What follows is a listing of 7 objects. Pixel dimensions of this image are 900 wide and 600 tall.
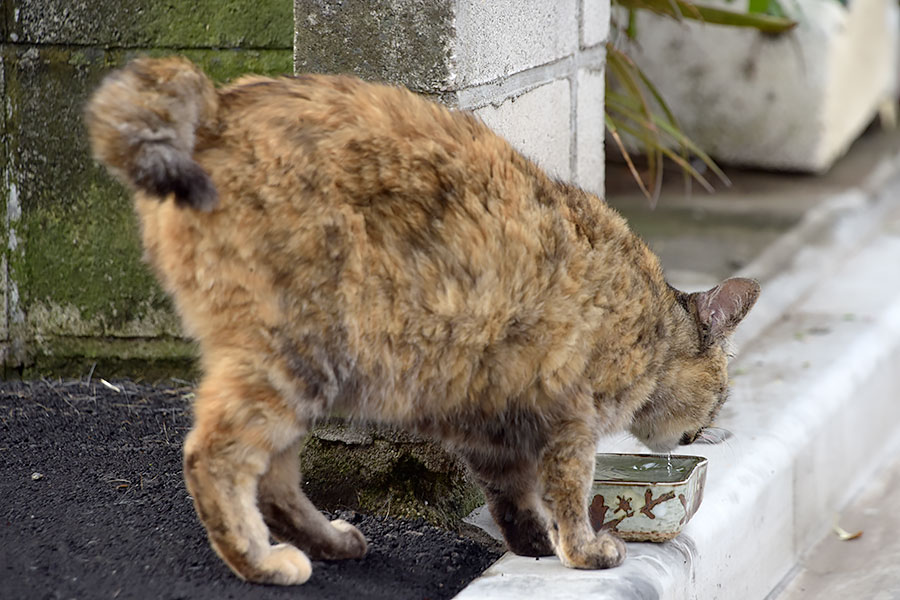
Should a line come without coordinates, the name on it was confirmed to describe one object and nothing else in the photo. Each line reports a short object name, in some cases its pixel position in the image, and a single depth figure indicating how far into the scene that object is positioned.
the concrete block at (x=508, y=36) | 5.61
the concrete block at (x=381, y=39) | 5.50
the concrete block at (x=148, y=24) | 6.92
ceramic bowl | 5.40
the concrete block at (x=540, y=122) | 6.09
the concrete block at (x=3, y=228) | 7.20
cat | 4.45
